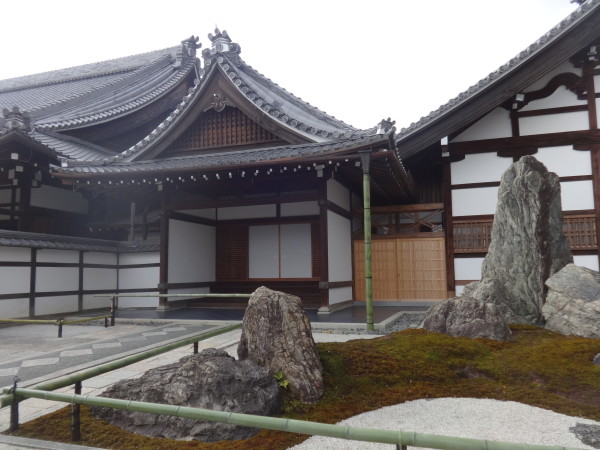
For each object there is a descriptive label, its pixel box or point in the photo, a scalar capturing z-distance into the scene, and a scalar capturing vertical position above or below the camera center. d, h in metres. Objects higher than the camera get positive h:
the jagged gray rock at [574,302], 5.64 -0.61
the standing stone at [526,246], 6.89 +0.20
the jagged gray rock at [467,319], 5.68 -0.83
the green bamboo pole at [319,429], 2.00 -0.88
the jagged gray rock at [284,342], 3.91 -0.77
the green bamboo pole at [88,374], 3.08 -0.84
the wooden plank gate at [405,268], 11.95 -0.22
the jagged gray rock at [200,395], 3.29 -1.08
